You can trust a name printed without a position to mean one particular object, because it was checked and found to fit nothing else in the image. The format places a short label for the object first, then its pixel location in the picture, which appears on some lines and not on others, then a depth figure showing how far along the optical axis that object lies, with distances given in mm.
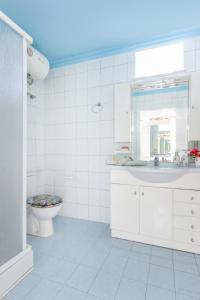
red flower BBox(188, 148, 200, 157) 1792
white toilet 1916
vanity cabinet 1624
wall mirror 2006
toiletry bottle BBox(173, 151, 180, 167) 1901
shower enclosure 1220
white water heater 1948
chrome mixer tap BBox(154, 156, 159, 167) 2017
